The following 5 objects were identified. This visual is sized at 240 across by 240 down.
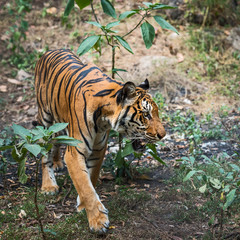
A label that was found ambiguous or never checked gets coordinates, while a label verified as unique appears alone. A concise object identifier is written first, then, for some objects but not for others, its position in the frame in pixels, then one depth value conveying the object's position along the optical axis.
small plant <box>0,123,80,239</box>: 5.05
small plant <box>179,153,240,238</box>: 6.09
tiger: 6.89
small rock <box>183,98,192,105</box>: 13.78
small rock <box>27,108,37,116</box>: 13.89
